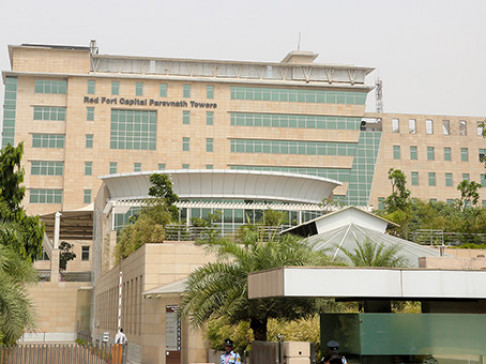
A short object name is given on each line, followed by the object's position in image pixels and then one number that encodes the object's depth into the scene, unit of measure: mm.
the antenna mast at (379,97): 113812
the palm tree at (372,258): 27797
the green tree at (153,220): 40744
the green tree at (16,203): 32000
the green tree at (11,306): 23500
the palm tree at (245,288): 23062
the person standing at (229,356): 18222
